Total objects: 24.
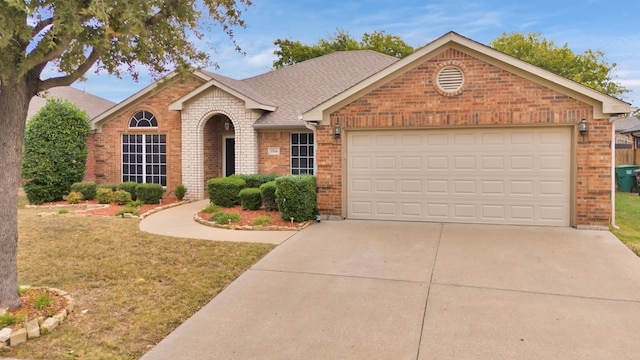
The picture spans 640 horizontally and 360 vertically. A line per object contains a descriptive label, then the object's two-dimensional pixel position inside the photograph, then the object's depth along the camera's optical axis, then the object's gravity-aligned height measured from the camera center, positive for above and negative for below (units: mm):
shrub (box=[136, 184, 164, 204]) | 13336 -858
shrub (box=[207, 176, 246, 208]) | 12055 -756
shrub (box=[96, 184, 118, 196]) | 13892 -674
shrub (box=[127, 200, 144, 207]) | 12773 -1159
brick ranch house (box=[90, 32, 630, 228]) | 8625 +520
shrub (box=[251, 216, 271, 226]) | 9500 -1281
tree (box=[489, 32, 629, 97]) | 27812 +7452
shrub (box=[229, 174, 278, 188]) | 13156 -405
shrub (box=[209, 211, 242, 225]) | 9820 -1260
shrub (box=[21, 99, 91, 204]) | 13414 +535
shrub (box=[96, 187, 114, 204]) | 13461 -960
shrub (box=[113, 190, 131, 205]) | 13211 -1008
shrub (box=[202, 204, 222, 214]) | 11211 -1196
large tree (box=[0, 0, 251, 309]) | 3797 +1308
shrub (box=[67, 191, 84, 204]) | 13368 -1018
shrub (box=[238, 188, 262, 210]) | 11242 -899
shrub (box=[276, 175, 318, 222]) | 9406 -717
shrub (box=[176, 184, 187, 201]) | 14391 -862
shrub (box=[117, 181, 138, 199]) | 13867 -689
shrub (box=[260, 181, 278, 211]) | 10734 -781
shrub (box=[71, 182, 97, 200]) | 13914 -752
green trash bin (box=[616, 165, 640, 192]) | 16853 -526
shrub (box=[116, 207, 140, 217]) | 11195 -1245
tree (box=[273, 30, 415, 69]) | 29578 +8749
